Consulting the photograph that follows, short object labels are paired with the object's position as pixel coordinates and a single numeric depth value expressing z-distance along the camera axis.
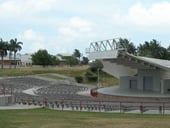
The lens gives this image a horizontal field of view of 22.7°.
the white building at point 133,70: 47.00
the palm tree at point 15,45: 120.38
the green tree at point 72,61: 163.12
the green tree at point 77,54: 186.12
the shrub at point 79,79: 90.66
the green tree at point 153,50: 116.25
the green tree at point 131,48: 128.60
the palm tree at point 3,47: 116.05
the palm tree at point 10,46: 119.03
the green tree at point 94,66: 103.09
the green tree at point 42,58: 124.62
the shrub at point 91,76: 92.38
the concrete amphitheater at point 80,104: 31.41
